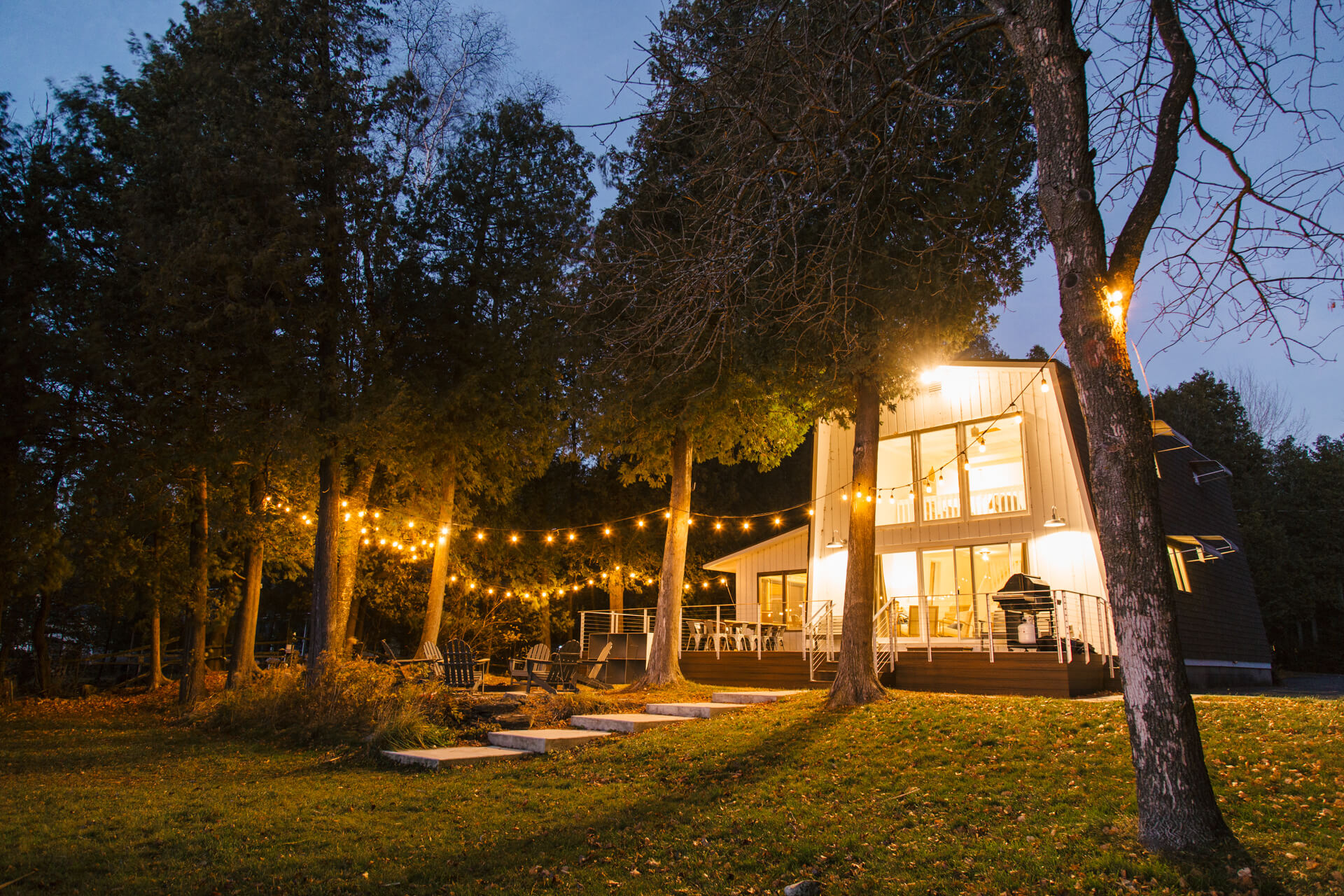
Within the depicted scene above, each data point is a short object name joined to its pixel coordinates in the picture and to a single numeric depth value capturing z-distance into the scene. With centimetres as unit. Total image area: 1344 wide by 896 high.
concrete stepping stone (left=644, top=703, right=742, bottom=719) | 1004
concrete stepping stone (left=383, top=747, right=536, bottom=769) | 718
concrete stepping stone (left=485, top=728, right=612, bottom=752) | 800
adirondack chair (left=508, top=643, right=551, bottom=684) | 1609
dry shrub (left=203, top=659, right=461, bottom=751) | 832
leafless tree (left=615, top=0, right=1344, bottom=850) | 434
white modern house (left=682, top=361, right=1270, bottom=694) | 1233
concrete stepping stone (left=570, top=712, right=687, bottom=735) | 890
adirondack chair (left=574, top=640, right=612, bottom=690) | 1437
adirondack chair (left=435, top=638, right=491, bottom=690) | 1175
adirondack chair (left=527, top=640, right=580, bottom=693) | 1224
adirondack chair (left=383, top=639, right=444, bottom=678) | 1170
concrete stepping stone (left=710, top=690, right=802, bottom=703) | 1115
